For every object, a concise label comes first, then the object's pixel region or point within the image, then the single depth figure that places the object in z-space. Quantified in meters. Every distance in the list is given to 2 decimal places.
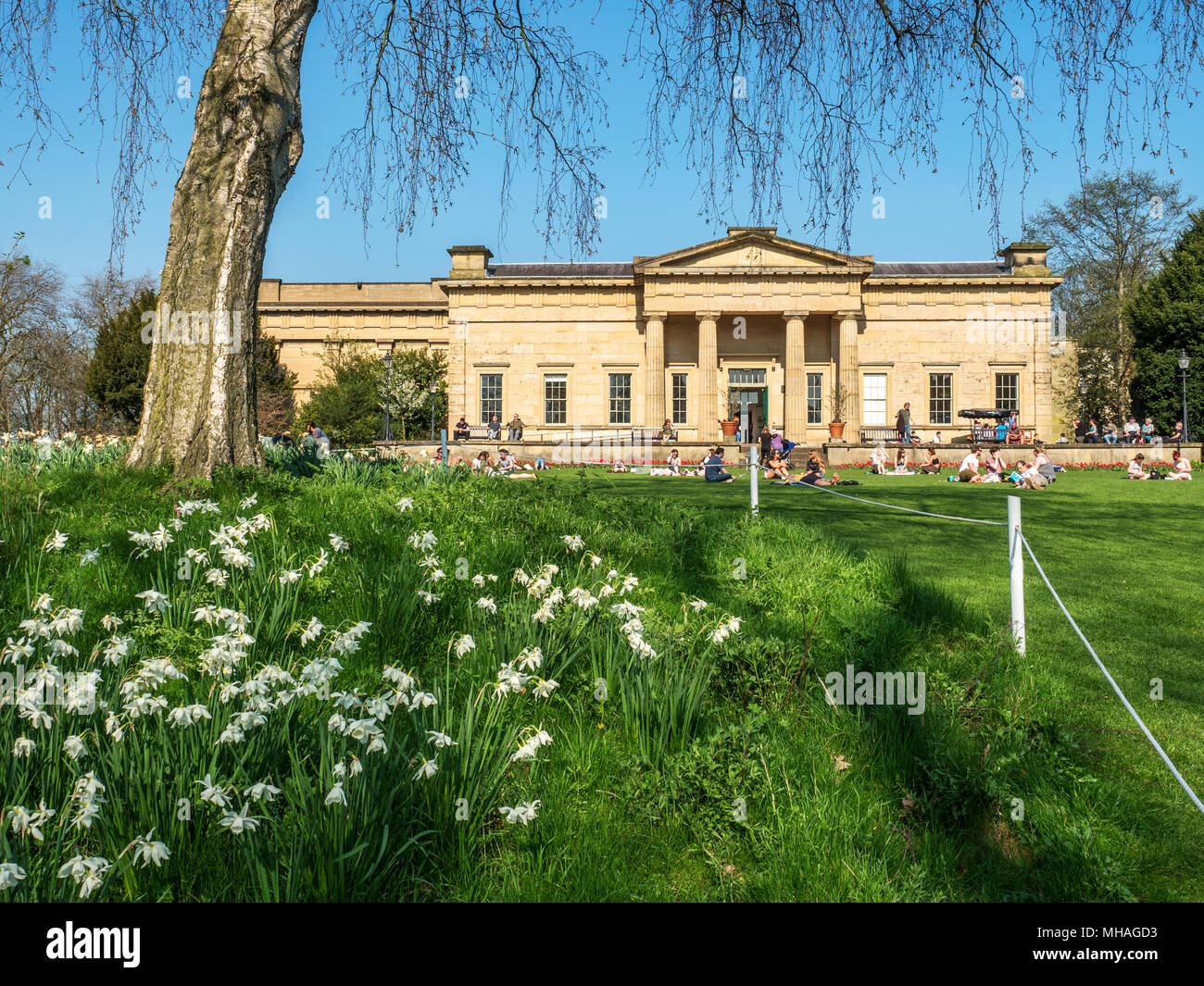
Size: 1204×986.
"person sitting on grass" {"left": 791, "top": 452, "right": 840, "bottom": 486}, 21.62
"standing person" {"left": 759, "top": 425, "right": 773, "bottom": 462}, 30.53
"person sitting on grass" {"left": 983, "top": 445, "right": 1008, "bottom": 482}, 24.62
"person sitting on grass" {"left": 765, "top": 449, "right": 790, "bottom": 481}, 22.97
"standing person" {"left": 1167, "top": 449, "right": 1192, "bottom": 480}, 23.98
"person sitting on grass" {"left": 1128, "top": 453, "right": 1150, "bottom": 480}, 24.12
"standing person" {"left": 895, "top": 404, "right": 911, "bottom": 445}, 41.31
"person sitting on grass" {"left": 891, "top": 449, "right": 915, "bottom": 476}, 28.64
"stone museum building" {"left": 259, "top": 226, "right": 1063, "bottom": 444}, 46.03
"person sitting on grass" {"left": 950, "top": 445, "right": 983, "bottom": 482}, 25.16
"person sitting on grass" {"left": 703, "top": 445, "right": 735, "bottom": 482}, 22.39
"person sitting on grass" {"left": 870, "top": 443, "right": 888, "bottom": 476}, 28.60
